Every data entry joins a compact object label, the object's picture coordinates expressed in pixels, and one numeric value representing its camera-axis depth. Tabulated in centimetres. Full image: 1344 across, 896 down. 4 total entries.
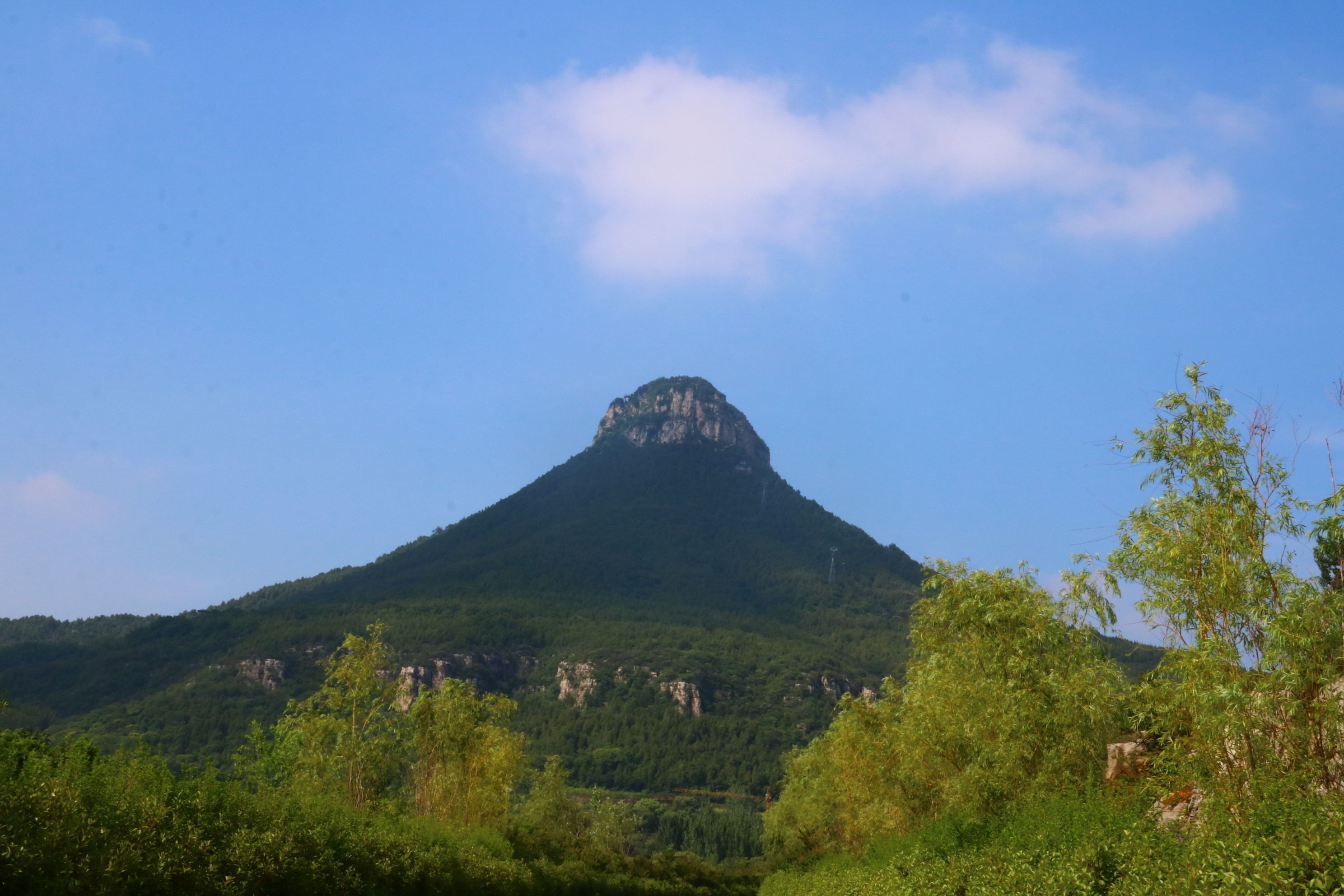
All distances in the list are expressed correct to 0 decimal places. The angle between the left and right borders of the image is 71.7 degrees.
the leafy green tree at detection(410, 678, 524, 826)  4194
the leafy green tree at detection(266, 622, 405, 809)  3466
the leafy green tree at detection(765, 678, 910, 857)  3522
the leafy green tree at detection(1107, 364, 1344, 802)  1359
